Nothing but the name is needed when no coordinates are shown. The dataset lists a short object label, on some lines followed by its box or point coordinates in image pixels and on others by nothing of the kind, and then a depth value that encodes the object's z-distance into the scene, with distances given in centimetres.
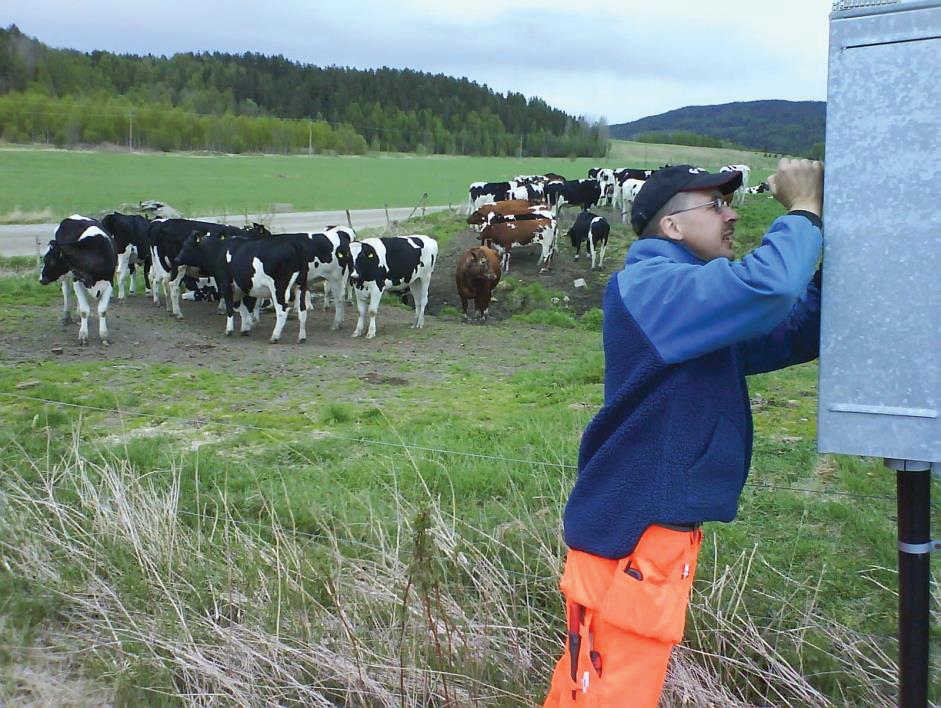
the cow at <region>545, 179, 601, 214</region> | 3369
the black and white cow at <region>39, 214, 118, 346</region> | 1366
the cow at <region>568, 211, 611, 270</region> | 2331
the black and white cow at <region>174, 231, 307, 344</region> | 1518
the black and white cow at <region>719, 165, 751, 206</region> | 3572
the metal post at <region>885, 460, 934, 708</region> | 245
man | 242
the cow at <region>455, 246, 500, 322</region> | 1817
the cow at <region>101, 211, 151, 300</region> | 1767
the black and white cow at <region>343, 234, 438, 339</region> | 1627
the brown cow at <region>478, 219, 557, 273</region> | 2317
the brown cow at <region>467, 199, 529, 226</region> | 2530
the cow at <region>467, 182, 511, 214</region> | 3328
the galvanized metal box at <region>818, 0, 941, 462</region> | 215
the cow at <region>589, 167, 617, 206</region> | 3877
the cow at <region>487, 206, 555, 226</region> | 2351
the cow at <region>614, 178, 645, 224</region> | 3422
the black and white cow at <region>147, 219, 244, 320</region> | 1697
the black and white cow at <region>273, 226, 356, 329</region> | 1642
